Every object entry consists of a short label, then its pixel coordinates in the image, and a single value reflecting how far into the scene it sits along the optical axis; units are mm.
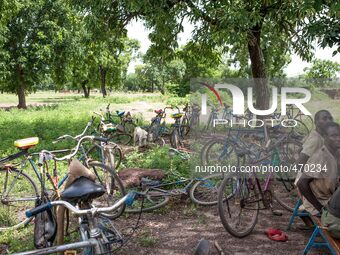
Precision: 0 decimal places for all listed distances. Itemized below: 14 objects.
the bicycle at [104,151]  5805
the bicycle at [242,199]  4508
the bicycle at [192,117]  10984
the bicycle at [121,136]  9461
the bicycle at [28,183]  4496
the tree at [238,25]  7824
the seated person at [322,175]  3820
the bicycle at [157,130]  9941
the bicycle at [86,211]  2000
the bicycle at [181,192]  5504
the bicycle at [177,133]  9250
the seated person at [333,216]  3211
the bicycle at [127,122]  10746
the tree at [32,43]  23750
